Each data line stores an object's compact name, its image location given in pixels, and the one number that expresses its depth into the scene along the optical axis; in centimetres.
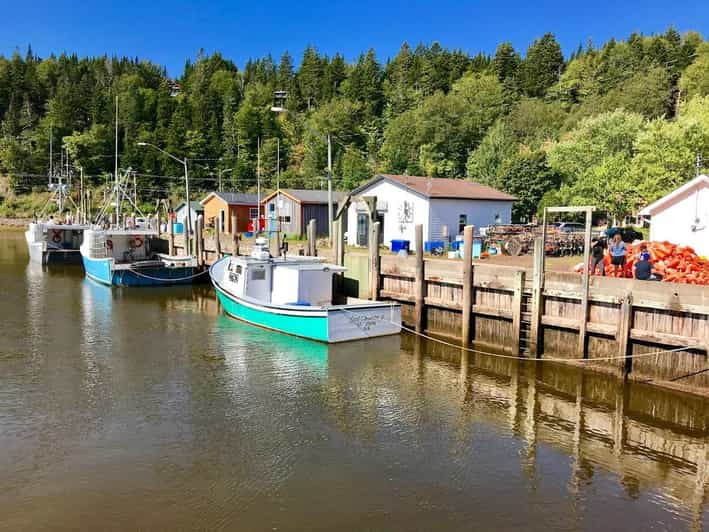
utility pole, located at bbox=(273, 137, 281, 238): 4355
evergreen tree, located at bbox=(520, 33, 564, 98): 11225
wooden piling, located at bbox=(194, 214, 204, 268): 3431
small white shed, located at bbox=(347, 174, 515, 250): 3259
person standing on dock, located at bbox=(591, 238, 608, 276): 1794
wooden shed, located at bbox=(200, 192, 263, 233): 5159
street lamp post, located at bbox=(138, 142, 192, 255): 3649
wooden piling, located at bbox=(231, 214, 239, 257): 3101
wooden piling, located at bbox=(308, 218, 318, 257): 2497
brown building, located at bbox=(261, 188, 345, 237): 4306
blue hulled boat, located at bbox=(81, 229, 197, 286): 3272
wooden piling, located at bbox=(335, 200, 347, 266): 2305
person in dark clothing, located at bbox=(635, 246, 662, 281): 1553
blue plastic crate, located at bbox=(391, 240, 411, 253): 3028
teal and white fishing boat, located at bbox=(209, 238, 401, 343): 1881
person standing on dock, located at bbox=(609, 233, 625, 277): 1750
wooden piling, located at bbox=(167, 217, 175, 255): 3842
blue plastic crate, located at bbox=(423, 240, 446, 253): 3087
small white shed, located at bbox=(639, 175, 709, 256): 2362
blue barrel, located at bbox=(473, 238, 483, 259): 2797
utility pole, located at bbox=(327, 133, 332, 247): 2257
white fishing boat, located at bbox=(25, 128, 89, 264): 4434
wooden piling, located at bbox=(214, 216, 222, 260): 3316
